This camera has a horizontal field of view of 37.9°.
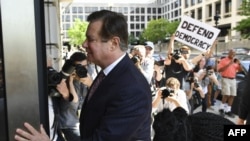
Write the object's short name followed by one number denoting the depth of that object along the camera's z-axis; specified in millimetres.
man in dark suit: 1428
